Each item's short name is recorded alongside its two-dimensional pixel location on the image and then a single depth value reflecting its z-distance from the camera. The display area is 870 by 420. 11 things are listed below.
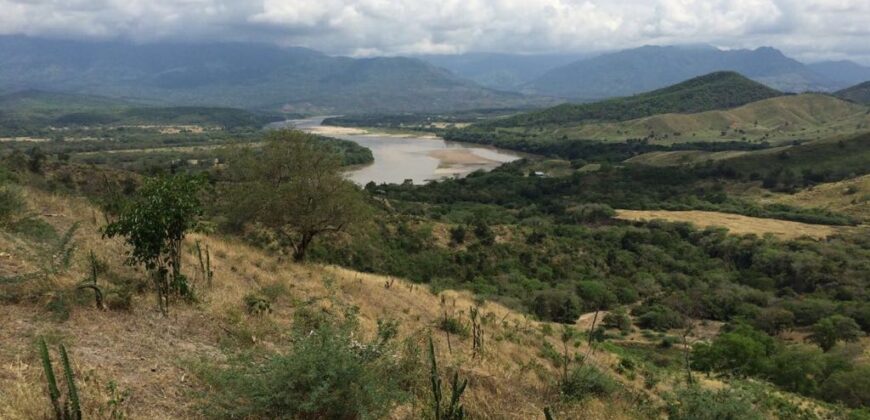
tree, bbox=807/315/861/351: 38.19
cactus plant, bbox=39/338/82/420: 5.75
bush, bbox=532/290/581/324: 38.69
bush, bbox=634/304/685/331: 42.15
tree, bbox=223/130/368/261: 21.02
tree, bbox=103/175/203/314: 10.09
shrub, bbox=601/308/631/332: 40.78
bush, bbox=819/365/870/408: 26.14
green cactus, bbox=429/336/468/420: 7.10
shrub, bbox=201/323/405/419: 6.83
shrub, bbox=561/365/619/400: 10.52
